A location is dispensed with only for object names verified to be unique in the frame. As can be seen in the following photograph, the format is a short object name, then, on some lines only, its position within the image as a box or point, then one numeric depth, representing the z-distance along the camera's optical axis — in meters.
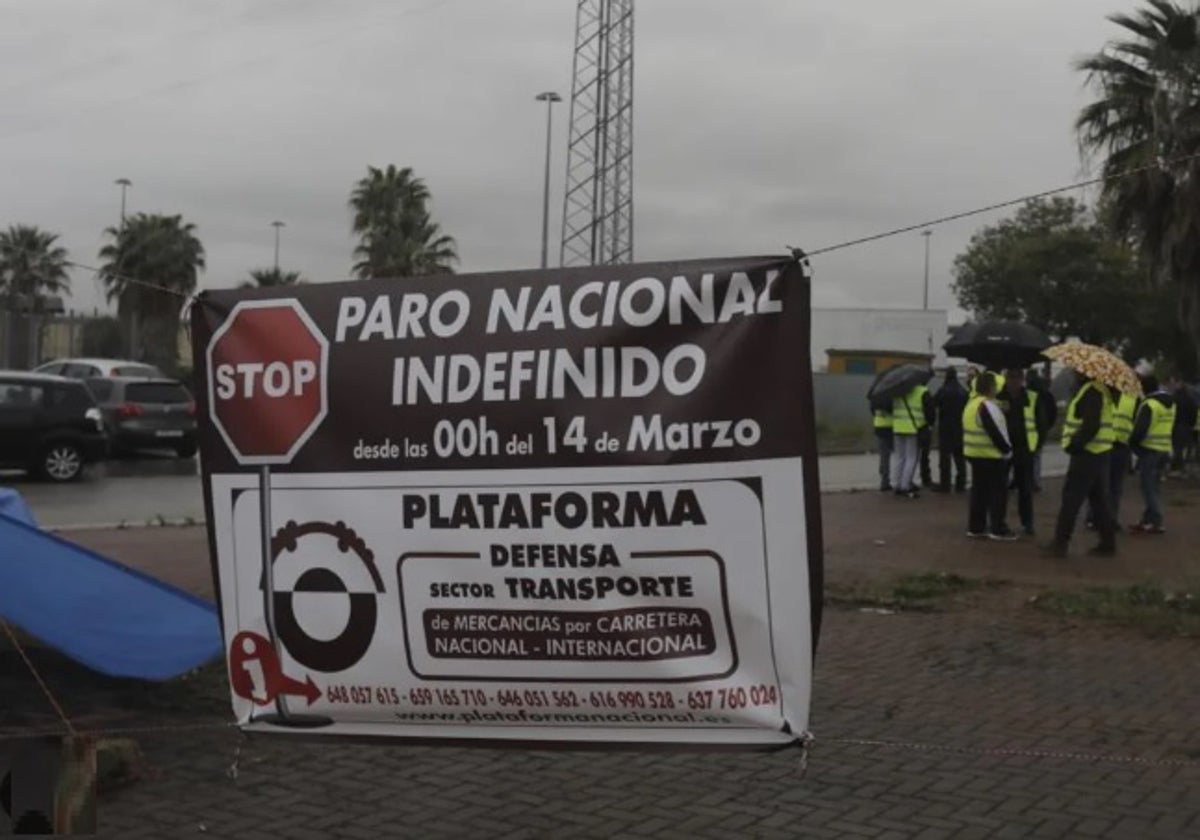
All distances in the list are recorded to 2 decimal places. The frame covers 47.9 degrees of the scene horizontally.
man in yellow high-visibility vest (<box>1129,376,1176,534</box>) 13.51
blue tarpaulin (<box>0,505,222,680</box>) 5.44
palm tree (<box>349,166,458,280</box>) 49.53
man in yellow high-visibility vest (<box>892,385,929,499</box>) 16.22
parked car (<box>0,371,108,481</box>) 18.22
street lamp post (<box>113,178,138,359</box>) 52.00
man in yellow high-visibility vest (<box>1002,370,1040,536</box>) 12.70
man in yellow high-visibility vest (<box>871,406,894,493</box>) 16.58
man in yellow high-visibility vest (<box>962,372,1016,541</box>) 11.88
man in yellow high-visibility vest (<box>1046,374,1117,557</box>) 10.84
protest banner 3.54
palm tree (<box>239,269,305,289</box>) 57.24
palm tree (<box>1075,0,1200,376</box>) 21.03
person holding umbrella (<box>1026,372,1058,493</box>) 14.91
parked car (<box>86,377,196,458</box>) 22.02
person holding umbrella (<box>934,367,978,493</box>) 16.52
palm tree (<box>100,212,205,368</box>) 51.92
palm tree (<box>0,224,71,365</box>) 58.34
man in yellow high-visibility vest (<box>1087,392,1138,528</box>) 11.92
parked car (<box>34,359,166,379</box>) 24.70
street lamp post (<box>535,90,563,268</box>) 37.09
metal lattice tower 28.28
